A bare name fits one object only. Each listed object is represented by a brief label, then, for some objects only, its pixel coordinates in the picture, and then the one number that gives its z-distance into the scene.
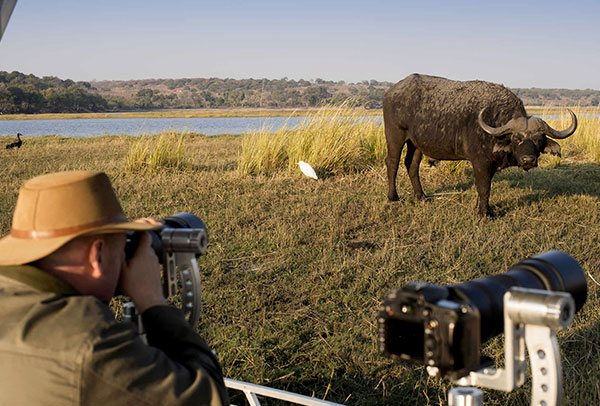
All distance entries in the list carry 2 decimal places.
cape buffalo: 8.10
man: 1.74
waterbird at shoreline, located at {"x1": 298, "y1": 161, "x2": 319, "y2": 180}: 10.77
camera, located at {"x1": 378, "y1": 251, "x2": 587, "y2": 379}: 1.68
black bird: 16.78
